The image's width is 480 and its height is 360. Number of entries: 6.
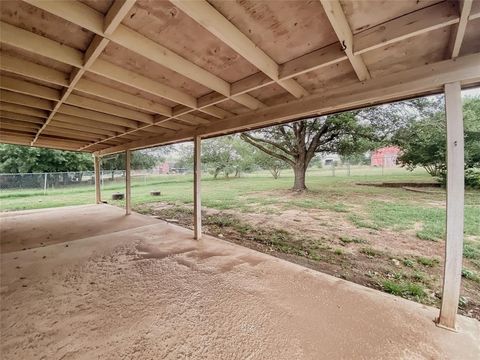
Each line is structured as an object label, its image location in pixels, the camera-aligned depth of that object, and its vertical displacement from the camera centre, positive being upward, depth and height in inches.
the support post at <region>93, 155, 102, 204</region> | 290.0 -7.7
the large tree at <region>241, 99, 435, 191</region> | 307.9 +68.0
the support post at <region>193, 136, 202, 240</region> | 149.7 -13.9
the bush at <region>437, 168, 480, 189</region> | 267.3 -3.8
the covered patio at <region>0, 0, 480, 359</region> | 50.0 +30.1
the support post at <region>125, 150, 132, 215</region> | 225.0 -8.3
